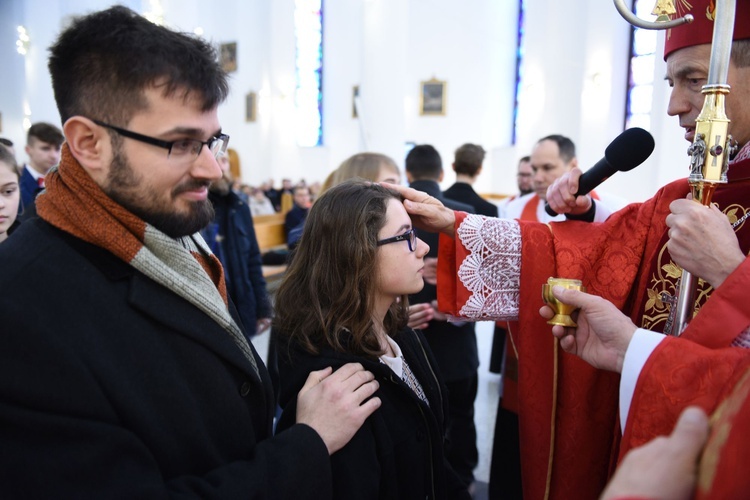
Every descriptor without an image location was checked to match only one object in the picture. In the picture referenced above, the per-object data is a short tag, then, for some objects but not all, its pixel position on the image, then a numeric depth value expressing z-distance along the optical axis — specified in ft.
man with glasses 3.00
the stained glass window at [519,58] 51.11
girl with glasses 4.79
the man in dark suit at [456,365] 9.63
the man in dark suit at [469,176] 13.34
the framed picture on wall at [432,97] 53.36
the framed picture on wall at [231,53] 54.13
